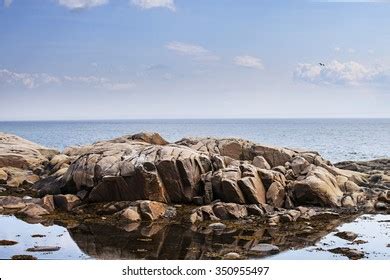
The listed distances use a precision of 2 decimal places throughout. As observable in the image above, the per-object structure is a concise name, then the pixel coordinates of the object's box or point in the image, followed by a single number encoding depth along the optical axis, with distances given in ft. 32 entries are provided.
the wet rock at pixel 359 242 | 47.24
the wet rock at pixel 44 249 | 43.78
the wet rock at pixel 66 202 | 61.00
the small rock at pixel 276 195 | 61.16
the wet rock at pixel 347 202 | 62.49
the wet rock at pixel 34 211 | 57.72
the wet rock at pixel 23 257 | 41.24
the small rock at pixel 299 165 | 70.09
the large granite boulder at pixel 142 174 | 60.75
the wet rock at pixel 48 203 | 60.08
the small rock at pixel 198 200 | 61.16
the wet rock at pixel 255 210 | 57.72
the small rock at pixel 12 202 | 60.74
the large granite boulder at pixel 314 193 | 62.69
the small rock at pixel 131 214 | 55.62
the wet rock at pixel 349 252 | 42.65
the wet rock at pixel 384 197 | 65.10
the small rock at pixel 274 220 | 54.24
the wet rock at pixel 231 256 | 41.70
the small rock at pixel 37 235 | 48.73
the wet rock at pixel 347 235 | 48.88
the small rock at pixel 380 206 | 62.44
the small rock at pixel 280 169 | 68.77
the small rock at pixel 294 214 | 56.61
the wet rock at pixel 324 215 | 57.41
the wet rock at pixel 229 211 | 56.59
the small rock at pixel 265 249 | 43.91
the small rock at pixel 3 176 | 77.00
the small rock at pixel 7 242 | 45.70
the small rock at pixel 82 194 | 62.85
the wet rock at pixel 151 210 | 56.13
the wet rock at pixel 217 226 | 52.11
